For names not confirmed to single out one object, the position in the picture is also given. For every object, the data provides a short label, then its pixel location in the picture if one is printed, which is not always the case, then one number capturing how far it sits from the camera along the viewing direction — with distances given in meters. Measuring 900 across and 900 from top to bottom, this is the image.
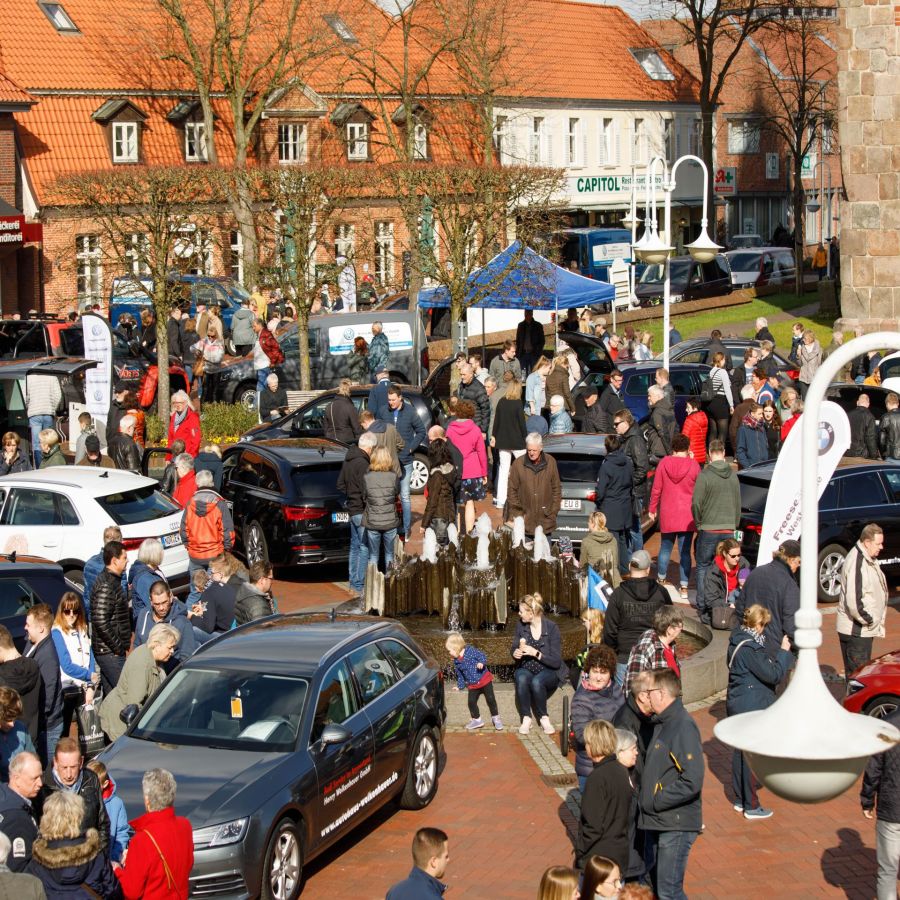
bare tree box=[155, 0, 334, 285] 45.50
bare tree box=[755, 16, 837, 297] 64.28
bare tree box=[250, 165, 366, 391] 27.73
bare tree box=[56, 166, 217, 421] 27.22
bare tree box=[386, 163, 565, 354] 28.97
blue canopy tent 29.03
